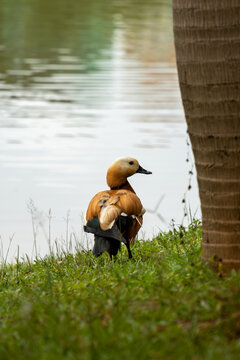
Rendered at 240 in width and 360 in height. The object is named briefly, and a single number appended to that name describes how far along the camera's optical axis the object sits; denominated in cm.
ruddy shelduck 1503
